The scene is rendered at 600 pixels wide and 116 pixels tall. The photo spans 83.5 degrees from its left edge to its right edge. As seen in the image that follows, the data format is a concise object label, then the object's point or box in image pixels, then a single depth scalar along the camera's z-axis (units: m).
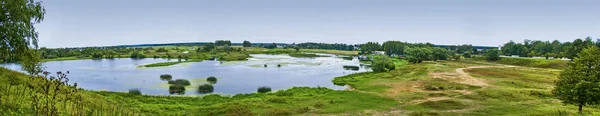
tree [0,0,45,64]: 16.81
